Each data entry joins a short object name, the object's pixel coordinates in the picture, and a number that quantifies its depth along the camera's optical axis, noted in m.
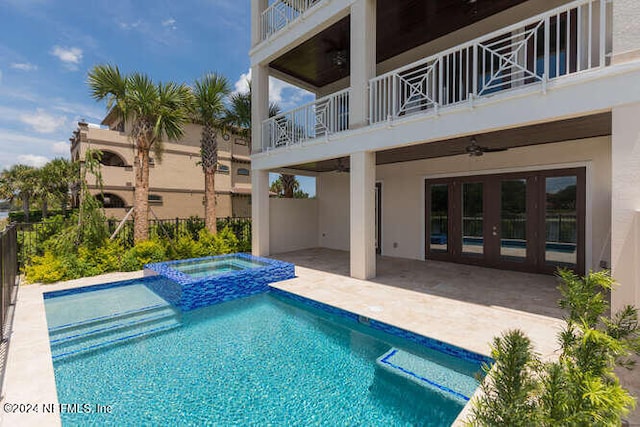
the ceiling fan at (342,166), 10.76
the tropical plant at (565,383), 1.64
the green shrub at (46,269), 7.90
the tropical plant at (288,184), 16.61
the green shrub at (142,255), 9.45
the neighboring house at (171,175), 22.45
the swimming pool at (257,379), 3.41
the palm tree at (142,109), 9.62
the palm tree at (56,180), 29.47
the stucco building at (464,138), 4.61
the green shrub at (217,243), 11.50
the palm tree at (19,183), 29.86
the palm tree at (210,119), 11.52
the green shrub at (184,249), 10.59
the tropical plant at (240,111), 12.77
